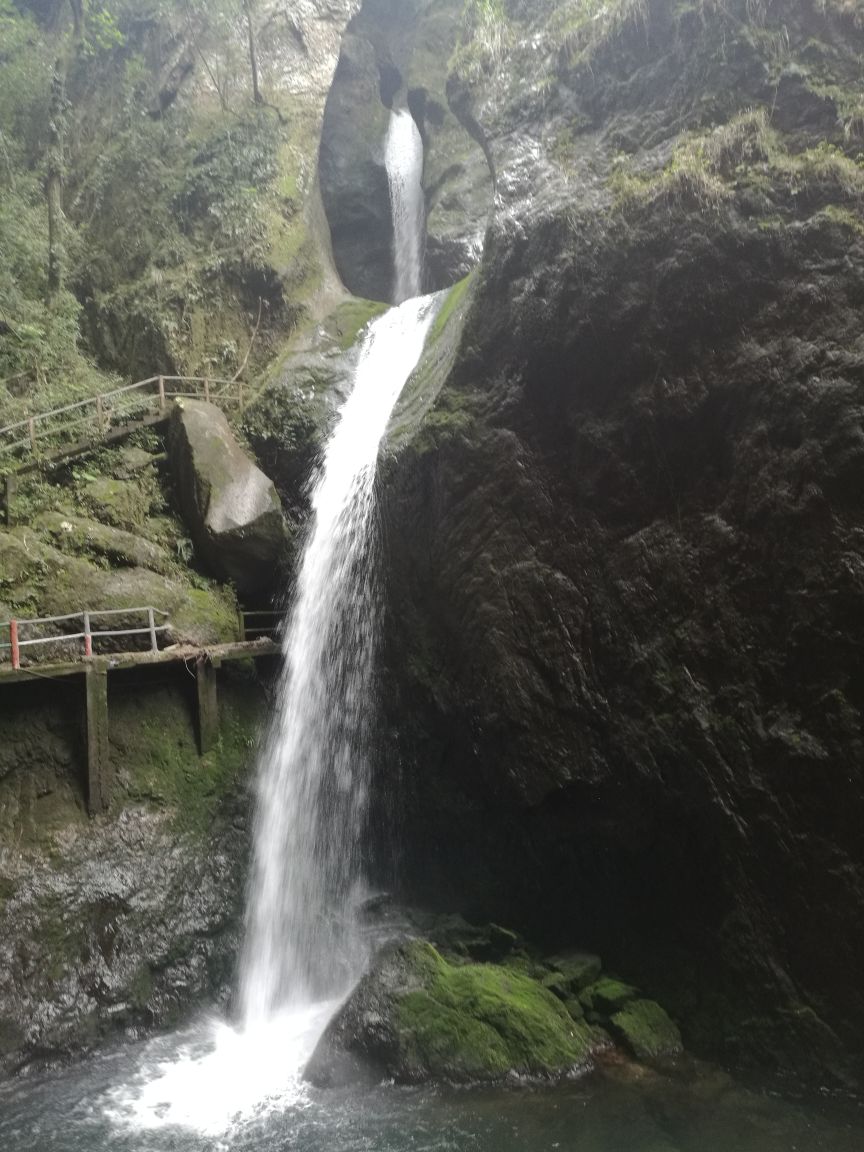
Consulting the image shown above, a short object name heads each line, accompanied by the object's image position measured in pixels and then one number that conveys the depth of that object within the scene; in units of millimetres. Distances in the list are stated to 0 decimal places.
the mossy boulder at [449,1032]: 6898
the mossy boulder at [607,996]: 7430
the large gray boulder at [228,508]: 12094
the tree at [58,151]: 16438
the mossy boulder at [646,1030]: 7039
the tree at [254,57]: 18703
